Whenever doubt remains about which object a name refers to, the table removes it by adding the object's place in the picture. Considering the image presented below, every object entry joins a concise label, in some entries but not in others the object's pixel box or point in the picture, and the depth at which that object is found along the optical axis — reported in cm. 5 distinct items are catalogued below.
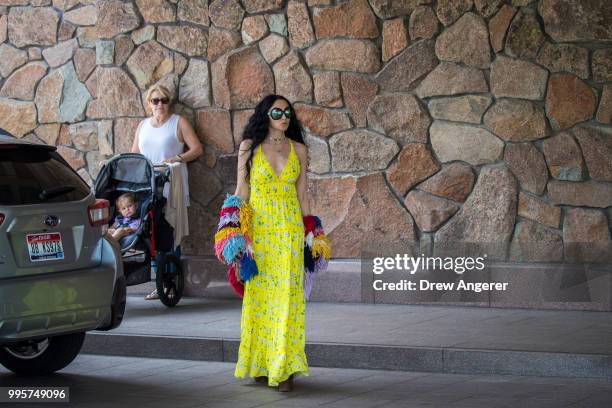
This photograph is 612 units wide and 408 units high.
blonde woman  1288
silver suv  778
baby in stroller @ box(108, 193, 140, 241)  1192
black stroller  1162
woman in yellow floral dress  823
